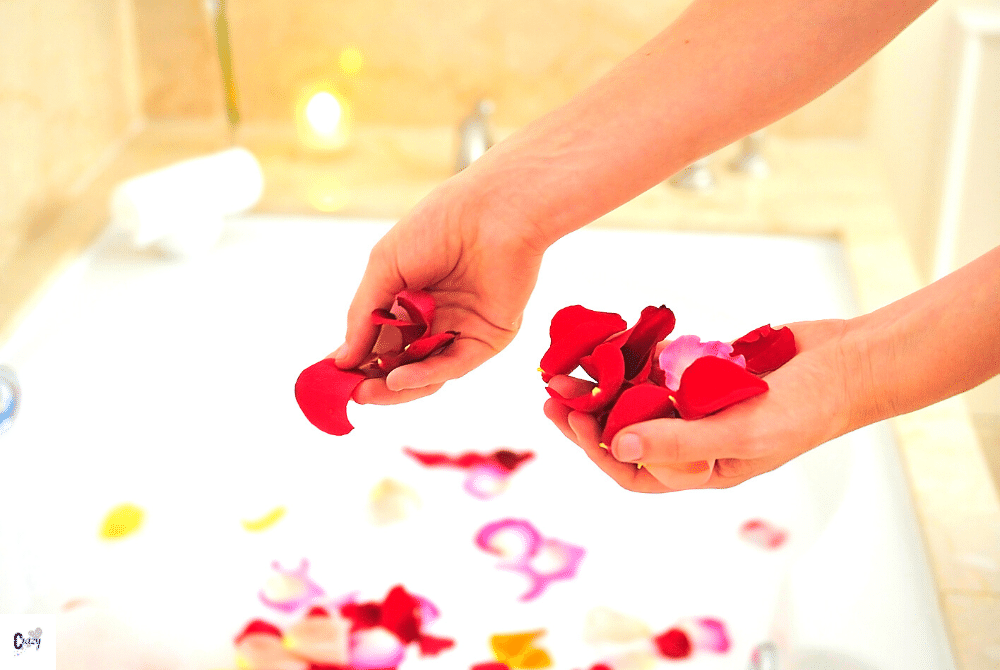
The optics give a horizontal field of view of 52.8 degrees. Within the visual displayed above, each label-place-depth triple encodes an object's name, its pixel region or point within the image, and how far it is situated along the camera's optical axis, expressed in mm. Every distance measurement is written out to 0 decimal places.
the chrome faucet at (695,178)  1687
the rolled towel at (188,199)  1470
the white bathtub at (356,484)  1065
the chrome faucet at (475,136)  1656
